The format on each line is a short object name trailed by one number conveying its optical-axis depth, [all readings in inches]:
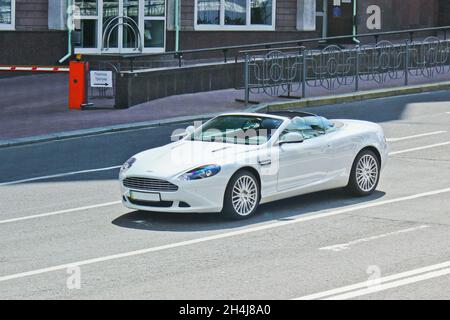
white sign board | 1136.8
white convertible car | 609.6
